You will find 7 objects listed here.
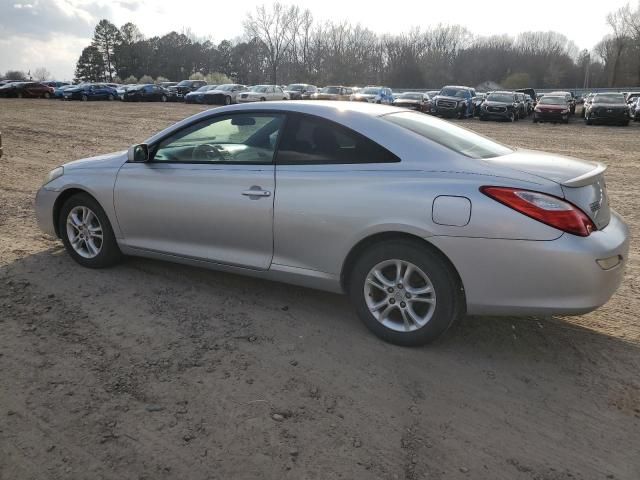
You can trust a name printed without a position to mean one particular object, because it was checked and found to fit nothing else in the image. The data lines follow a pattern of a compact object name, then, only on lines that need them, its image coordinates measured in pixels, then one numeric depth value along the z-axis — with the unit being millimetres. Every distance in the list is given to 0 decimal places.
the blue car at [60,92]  44969
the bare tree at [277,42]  95812
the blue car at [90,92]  44625
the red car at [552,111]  28438
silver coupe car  3158
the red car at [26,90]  43906
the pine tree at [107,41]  107188
